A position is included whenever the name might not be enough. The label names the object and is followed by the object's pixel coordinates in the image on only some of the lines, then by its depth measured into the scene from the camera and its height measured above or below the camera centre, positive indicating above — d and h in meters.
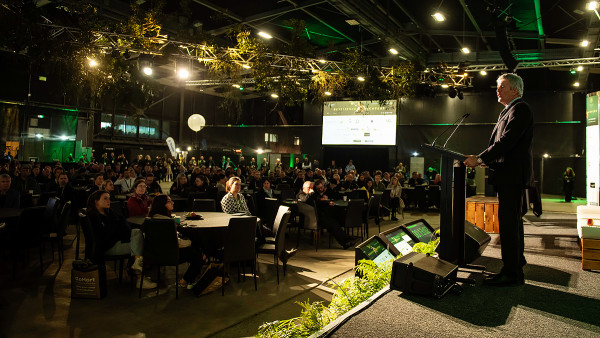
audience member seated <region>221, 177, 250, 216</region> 6.06 -0.35
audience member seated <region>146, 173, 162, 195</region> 8.42 -0.20
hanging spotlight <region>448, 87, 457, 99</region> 13.48 +3.32
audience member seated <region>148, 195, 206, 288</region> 4.68 -0.91
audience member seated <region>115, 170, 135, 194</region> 8.88 -0.12
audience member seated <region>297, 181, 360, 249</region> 7.14 -0.56
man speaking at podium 2.53 +0.10
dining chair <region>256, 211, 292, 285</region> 5.03 -0.86
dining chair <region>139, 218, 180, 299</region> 4.21 -0.75
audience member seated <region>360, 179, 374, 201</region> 9.50 -0.10
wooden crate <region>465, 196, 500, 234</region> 5.80 -0.39
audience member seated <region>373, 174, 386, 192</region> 10.66 -0.02
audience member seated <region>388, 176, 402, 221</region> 10.81 -0.29
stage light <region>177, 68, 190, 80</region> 8.49 +2.35
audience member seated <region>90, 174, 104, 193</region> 7.12 -0.13
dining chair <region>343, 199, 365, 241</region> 7.07 -0.57
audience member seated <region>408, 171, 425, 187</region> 13.31 +0.18
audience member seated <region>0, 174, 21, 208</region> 5.68 -0.34
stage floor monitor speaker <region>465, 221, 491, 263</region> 3.18 -0.47
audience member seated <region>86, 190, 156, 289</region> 4.41 -0.66
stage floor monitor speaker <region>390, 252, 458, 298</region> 2.24 -0.54
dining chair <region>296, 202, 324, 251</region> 6.85 -0.62
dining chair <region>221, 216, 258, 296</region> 4.46 -0.73
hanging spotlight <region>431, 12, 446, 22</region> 8.66 +3.86
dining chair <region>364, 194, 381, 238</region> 7.79 -0.51
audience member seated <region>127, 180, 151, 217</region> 5.51 -0.38
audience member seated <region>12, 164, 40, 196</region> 7.42 -0.21
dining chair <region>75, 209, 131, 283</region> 4.34 -0.84
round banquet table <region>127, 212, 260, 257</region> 4.66 -0.66
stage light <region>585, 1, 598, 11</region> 7.03 +3.42
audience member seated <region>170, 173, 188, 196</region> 8.38 -0.21
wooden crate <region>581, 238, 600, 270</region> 3.01 -0.49
